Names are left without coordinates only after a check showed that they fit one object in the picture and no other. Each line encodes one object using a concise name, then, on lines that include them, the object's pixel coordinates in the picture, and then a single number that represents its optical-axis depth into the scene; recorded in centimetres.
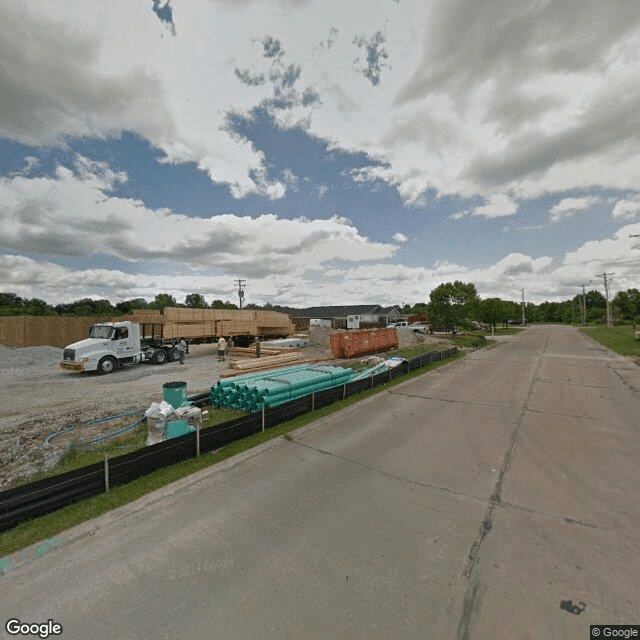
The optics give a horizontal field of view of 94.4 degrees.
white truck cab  1536
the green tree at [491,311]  4228
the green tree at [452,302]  3216
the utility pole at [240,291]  5928
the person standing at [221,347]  1982
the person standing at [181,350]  1972
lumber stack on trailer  2064
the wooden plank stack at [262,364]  1580
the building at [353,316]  7100
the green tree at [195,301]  9161
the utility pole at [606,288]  5778
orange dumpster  2153
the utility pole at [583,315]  7785
